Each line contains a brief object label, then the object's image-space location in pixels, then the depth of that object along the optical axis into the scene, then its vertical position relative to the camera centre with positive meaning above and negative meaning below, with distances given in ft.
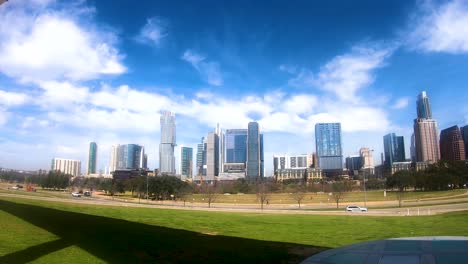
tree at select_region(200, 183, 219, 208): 315.04 -4.46
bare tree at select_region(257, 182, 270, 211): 245.45 -5.63
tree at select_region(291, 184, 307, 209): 351.62 -0.67
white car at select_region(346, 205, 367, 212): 174.19 -9.40
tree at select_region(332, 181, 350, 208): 282.23 +0.11
